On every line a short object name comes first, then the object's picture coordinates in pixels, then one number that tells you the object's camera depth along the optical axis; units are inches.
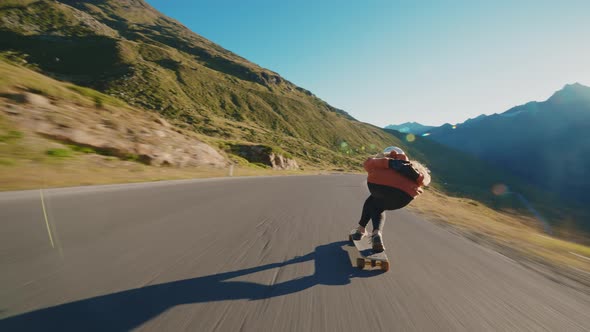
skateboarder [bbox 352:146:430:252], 149.8
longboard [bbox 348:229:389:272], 136.9
